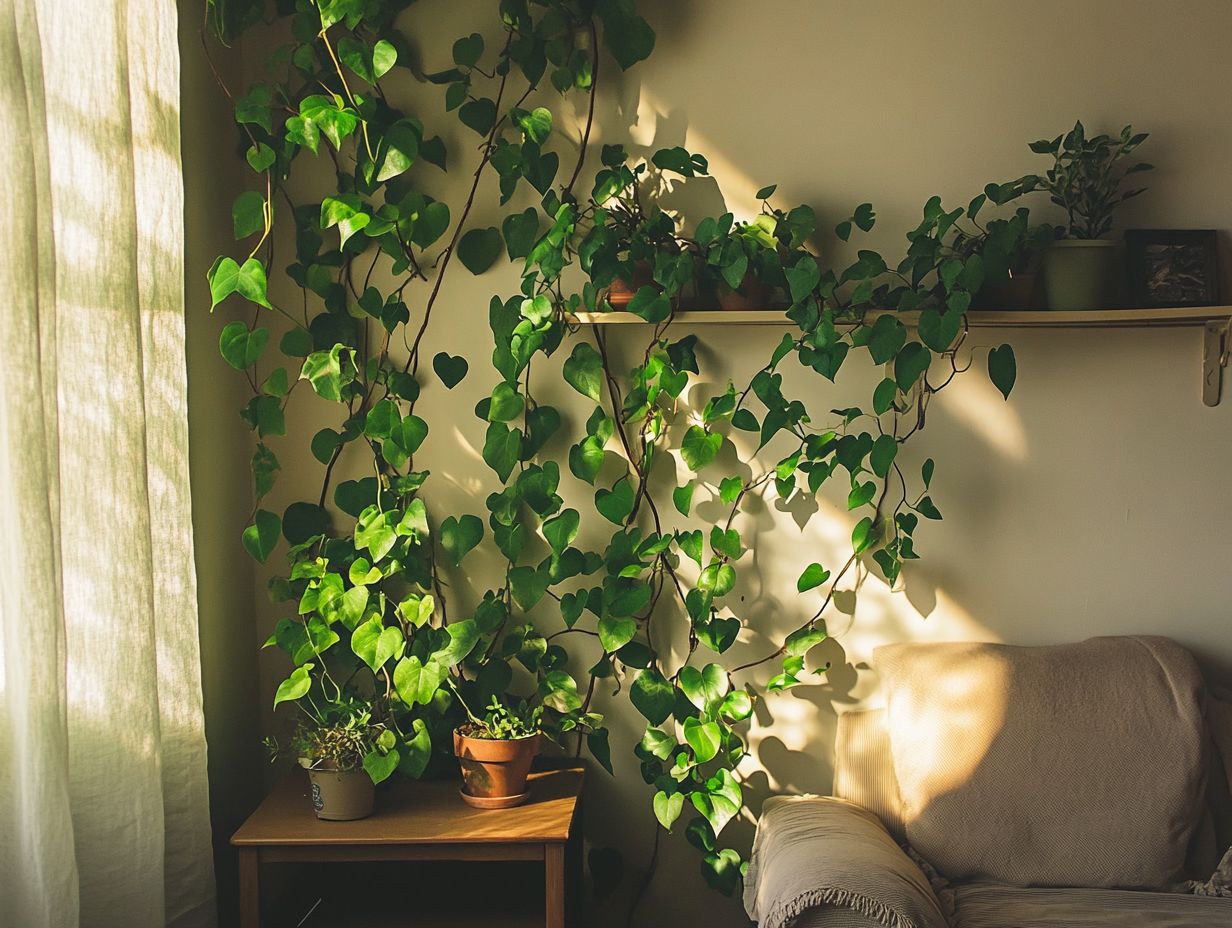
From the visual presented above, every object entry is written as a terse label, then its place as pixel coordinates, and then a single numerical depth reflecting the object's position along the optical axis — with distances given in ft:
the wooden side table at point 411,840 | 6.52
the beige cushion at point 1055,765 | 6.78
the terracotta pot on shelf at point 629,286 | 7.22
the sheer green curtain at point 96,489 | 4.94
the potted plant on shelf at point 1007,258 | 6.92
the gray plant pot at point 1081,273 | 7.08
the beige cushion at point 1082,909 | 6.25
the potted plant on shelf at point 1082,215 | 7.09
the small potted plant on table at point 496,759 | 6.91
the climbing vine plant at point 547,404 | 7.05
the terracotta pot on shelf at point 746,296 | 7.22
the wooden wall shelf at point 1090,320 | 7.02
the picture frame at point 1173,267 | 7.22
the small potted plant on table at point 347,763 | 6.68
